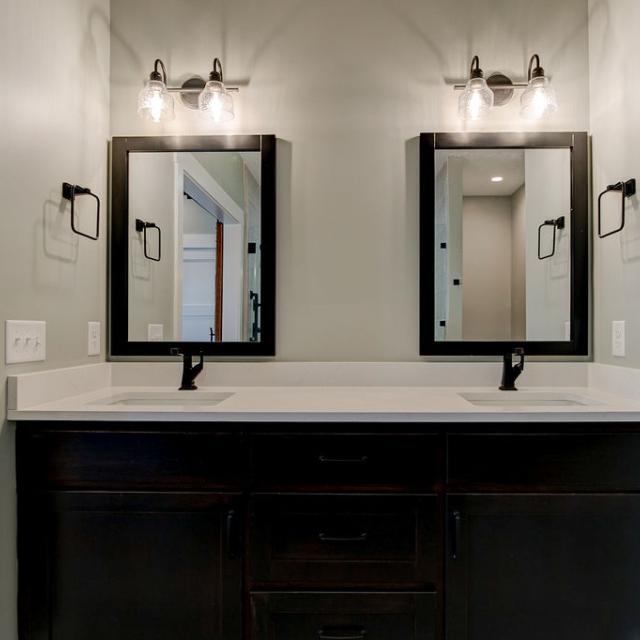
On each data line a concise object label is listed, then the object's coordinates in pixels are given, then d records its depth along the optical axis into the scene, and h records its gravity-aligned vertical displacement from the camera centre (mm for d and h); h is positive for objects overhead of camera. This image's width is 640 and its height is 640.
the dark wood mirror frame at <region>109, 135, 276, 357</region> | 1771 +335
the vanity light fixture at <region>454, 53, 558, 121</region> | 1677 +899
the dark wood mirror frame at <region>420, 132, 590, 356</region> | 1744 +349
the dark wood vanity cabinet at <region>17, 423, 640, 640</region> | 1231 -611
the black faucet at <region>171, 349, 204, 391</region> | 1675 -196
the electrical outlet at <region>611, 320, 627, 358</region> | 1549 -58
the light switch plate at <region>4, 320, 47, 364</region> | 1237 -61
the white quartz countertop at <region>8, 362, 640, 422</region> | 1243 -259
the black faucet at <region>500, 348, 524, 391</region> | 1645 -186
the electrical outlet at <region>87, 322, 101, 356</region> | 1664 -71
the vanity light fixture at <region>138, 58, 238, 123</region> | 1701 +889
